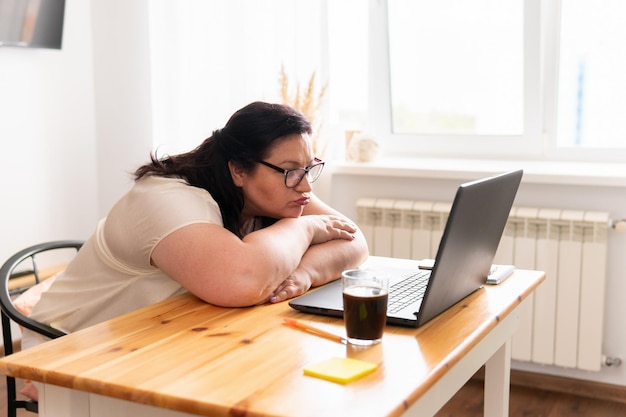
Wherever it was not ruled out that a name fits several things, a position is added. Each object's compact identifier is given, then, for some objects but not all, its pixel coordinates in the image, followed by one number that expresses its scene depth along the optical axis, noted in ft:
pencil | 4.52
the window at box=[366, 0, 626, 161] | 10.37
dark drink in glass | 4.36
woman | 5.24
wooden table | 3.62
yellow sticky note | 3.83
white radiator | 9.59
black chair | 5.75
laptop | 4.51
